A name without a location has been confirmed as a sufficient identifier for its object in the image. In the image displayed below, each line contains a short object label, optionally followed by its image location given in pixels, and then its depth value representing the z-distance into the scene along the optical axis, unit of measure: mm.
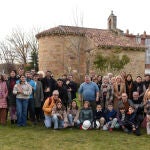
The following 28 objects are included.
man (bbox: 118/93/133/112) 9820
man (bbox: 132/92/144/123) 9719
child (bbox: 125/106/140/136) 9359
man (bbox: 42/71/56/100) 10672
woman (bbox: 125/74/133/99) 10492
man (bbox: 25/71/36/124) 10328
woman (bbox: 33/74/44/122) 10449
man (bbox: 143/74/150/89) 10617
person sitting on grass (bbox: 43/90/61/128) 9727
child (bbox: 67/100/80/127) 9828
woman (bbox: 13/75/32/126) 9812
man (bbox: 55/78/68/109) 10461
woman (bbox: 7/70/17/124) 10148
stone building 29375
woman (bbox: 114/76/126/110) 10321
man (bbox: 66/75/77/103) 11352
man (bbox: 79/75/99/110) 10297
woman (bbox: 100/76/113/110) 10430
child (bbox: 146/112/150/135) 9216
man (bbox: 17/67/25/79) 10172
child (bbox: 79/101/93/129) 9891
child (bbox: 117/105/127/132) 9500
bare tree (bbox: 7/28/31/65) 43906
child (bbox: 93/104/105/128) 9891
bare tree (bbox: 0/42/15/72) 45469
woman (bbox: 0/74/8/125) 10156
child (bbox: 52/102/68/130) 9594
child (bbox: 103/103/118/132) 9617
